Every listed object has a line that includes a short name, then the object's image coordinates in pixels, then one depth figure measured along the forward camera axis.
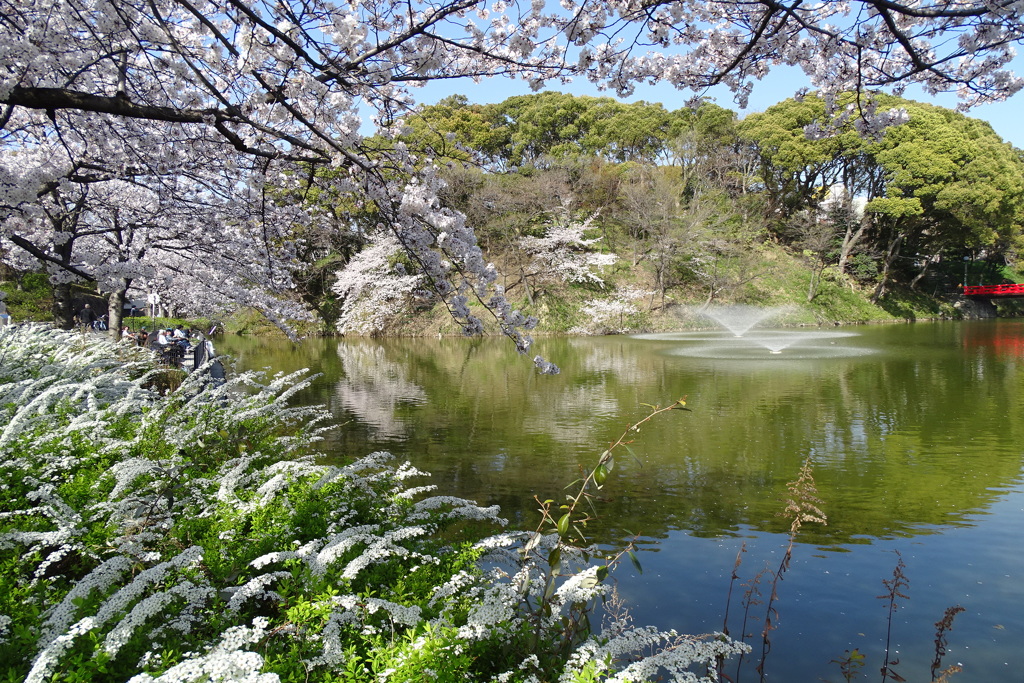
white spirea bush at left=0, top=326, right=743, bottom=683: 1.83
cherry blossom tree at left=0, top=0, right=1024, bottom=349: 3.05
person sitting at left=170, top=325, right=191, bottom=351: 14.95
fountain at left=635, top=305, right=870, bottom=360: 16.40
